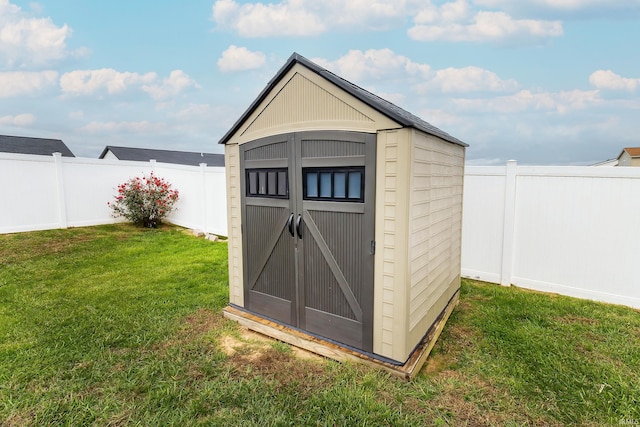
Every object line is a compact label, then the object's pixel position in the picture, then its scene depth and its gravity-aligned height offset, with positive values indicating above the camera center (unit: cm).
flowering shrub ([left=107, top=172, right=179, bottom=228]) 952 -55
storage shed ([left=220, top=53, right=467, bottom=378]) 236 -28
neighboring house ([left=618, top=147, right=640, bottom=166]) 1650 +163
